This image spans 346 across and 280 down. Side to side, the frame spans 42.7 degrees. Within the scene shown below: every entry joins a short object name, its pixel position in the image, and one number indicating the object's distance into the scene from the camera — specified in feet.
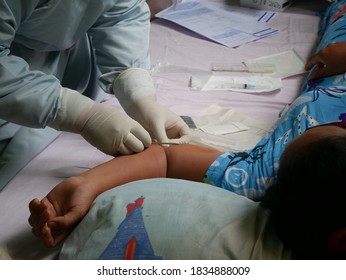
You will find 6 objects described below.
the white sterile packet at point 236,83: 4.63
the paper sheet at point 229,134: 3.74
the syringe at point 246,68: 5.01
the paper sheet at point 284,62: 4.95
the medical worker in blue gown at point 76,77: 3.04
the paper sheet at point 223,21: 5.84
